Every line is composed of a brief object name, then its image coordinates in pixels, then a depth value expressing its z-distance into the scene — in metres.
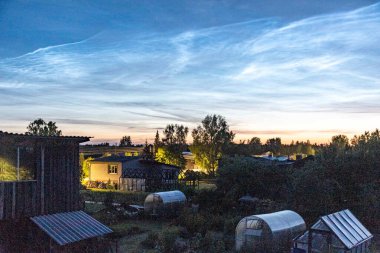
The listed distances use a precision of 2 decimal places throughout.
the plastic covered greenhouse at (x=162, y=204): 32.44
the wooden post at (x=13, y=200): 16.52
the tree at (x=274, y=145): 162.57
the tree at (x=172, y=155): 75.06
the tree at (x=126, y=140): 157.24
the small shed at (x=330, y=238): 18.22
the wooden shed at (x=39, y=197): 16.67
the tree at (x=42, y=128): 77.31
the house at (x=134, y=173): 50.06
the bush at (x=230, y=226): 25.50
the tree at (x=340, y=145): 32.28
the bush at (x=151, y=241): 22.10
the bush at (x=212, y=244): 19.92
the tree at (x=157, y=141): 94.43
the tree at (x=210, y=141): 83.38
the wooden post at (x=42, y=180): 17.80
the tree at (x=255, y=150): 105.34
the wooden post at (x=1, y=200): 16.06
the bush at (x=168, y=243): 20.31
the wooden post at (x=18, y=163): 16.95
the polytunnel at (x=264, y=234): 20.73
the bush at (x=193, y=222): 26.17
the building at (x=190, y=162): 93.75
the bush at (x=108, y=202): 33.00
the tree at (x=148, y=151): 74.97
